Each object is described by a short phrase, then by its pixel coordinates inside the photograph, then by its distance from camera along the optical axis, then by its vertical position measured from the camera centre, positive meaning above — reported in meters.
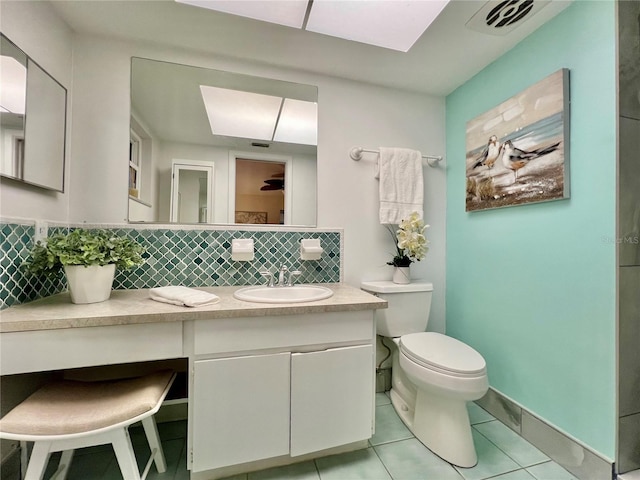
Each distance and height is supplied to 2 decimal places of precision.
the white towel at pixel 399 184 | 1.78 +0.40
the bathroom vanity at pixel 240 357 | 0.94 -0.46
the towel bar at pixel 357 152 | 1.79 +0.61
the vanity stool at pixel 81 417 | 0.84 -0.59
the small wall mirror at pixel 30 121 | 1.02 +0.50
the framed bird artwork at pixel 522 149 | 1.26 +0.52
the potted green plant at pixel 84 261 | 1.07 -0.09
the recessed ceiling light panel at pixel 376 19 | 1.17 +1.02
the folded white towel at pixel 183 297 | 1.10 -0.24
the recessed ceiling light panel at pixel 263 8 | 1.15 +1.01
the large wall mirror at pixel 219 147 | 1.51 +0.55
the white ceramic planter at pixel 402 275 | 1.74 -0.20
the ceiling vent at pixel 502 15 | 1.21 +1.08
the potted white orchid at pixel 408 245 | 1.66 -0.01
